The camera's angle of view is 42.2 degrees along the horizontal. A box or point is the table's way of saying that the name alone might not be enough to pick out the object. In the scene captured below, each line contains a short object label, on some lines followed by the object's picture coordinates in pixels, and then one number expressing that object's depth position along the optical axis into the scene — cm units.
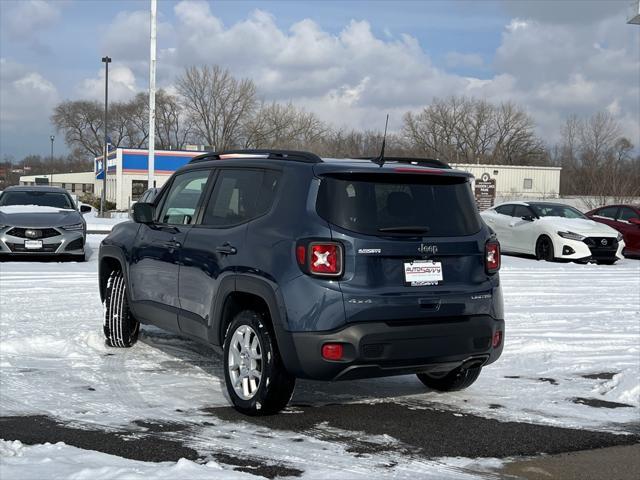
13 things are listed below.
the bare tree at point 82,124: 10850
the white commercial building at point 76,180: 9588
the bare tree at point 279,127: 7256
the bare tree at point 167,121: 9300
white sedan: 1838
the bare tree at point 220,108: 7269
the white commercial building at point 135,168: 5672
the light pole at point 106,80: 5250
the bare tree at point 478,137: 8253
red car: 2094
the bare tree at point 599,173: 3884
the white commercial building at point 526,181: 6712
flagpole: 2998
